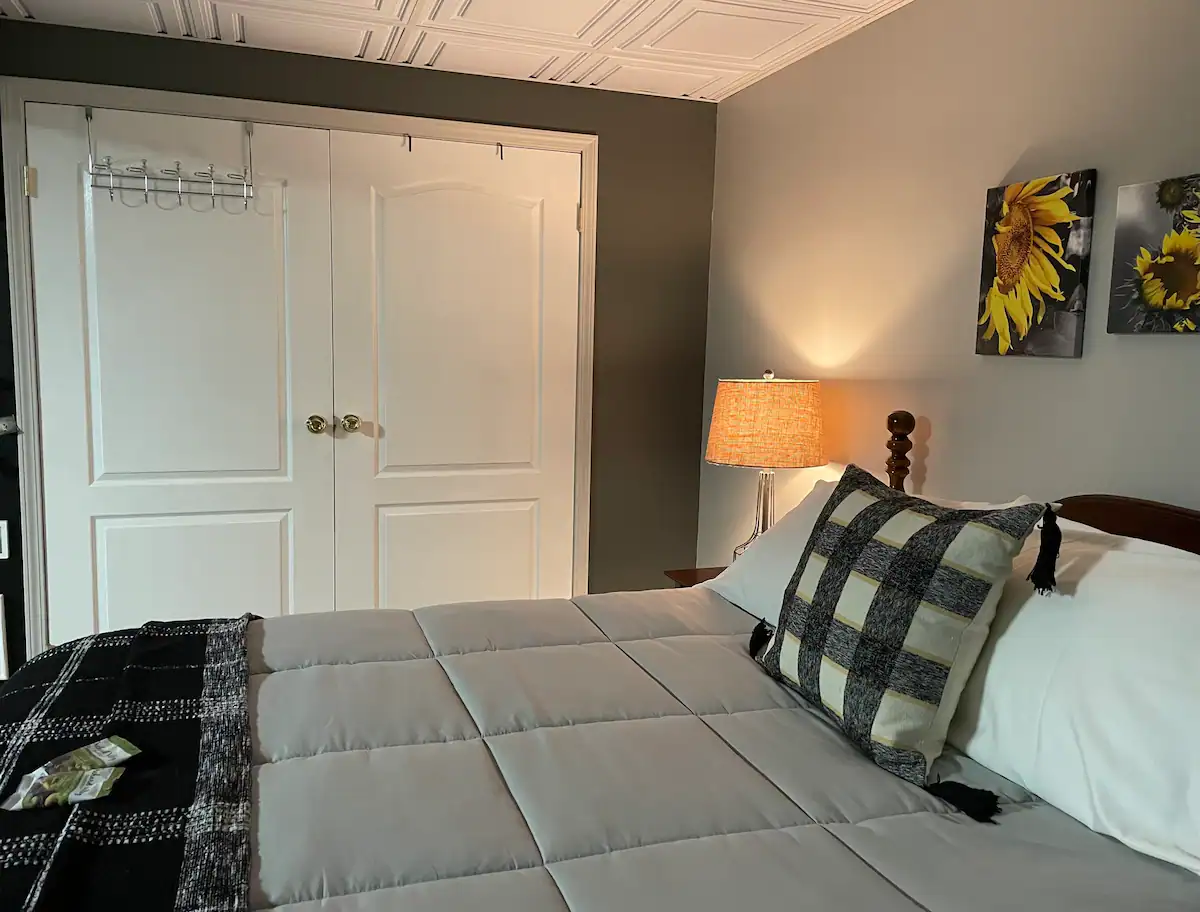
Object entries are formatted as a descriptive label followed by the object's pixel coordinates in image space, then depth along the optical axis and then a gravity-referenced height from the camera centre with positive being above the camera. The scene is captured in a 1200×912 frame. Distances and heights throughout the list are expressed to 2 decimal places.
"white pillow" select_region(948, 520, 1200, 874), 1.18 -0.46
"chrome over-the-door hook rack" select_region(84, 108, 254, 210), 2.98 +0.52
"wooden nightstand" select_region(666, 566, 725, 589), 3.05 -0.73
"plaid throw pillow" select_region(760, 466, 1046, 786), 1.42 -0.42
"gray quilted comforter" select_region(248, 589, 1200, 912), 1.09 -0.62
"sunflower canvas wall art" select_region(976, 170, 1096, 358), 2.02 +0.22
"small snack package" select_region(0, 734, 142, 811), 1.20 -0.59
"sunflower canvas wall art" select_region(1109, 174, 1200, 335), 1.77 +0.22
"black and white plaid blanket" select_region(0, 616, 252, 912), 1.03 -0.60
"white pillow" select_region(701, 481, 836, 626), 2.04 -0.47
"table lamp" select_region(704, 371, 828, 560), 2.77 -0.20
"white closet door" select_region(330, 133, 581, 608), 3.31 -0.07
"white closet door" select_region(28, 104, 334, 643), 3.01 -0.12
